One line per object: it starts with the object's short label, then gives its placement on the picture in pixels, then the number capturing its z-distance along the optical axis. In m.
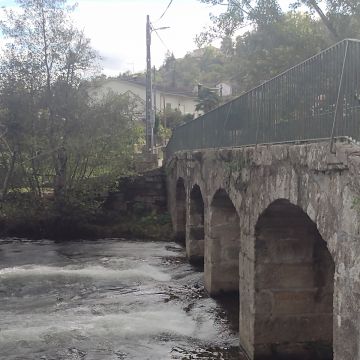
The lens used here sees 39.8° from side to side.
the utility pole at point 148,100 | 26.30
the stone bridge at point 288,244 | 4.89
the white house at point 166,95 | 58.44
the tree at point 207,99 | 40.16
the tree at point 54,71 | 23.81
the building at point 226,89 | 69.82
